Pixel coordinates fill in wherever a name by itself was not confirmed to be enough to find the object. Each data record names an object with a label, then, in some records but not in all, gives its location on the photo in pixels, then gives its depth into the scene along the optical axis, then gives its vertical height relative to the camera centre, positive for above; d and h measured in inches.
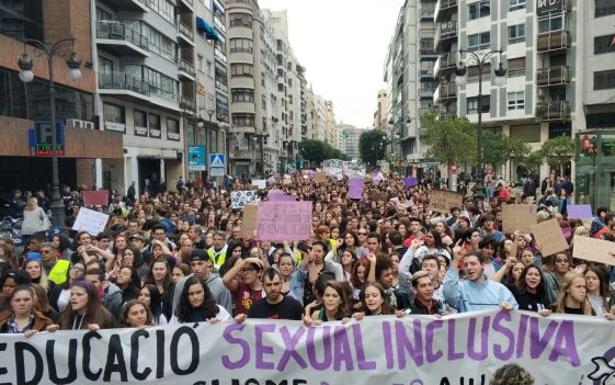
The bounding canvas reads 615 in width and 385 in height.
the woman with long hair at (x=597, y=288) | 232.5 -50.6
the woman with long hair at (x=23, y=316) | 201.6 -51.0
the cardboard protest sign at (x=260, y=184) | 1067.8 -34.7
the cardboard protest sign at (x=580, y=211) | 484.1 -41.2
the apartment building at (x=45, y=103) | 874.8 +112.7
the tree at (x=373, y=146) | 5255.9 +159.5
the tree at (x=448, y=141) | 1414.9 +53.7
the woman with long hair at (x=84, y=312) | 205.2 -50.5
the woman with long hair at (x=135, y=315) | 205.5 -51.6
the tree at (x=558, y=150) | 1545.3 +28.8
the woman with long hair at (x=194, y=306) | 212.8 -50.5
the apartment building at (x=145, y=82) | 1272.1 +202.2
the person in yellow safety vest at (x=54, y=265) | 300.2 -50.4
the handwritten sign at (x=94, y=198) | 644.7 -32.9
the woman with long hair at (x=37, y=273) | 269.1 -47.9
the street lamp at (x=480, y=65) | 863.9 +125.8
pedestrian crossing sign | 895.7 +1.6
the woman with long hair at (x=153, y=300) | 232.4 -54.4
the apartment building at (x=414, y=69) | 2923.2 +501.2
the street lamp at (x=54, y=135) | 663.8 +39.6
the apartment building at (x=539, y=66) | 1766.7 +306.2
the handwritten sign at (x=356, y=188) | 791.1 -32.2
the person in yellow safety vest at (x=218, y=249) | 341.4 -50.5
